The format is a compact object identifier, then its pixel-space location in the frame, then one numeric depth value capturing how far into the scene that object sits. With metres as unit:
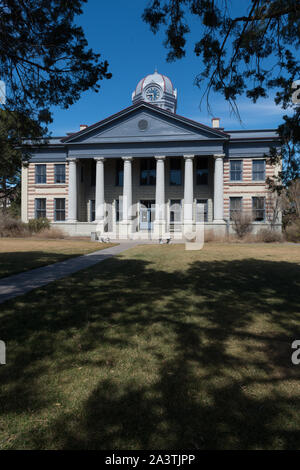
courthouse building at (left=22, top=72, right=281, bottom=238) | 26.66
